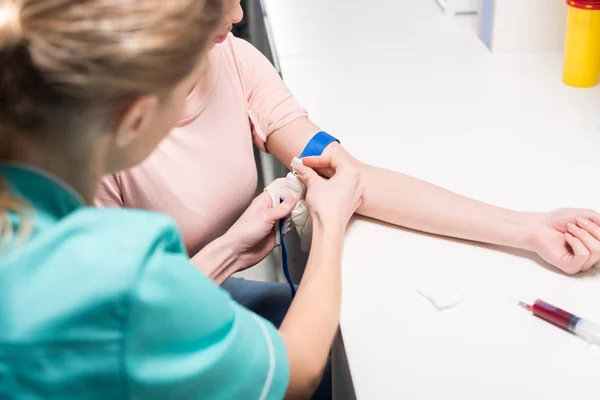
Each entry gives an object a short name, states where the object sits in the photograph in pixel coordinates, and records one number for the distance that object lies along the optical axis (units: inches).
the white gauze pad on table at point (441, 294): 33.7
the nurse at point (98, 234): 19.9
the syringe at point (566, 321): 31.3
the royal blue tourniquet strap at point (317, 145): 43.3
